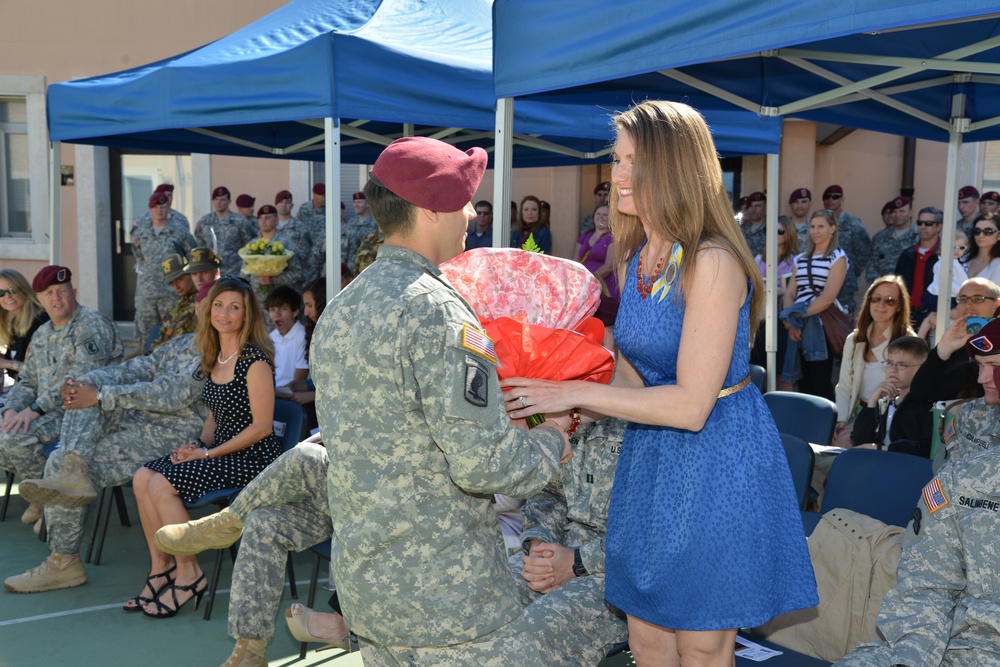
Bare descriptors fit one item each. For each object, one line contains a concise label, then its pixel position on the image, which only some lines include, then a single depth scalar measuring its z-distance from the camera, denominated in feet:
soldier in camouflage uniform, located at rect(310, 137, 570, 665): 5.80
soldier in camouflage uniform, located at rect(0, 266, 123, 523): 17.54
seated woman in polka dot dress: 14.34
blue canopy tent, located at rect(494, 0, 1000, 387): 9.05
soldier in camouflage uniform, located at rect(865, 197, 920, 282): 26.76
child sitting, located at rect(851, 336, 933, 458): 14.20
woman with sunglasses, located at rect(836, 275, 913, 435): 16.80
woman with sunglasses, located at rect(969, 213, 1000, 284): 20.53
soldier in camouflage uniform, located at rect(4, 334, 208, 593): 15.28
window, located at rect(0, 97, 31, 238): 41.78
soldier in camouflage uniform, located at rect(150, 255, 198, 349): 19.74
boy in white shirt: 20.49
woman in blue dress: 6.38
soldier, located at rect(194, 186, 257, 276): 34.68
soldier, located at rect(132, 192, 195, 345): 31.48
